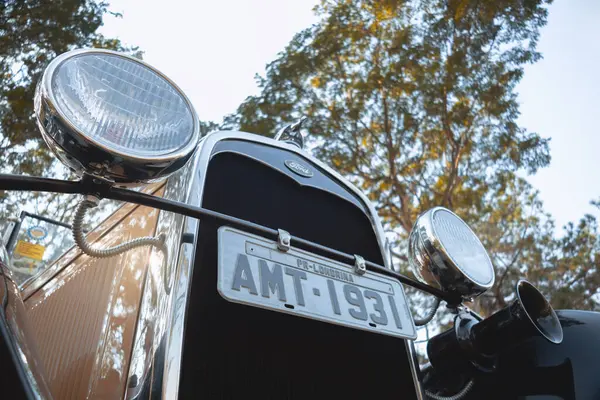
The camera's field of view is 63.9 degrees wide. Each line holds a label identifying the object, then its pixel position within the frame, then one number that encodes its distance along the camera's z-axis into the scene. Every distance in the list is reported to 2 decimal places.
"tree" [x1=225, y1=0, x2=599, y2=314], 9.30
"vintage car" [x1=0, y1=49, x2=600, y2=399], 1.01
